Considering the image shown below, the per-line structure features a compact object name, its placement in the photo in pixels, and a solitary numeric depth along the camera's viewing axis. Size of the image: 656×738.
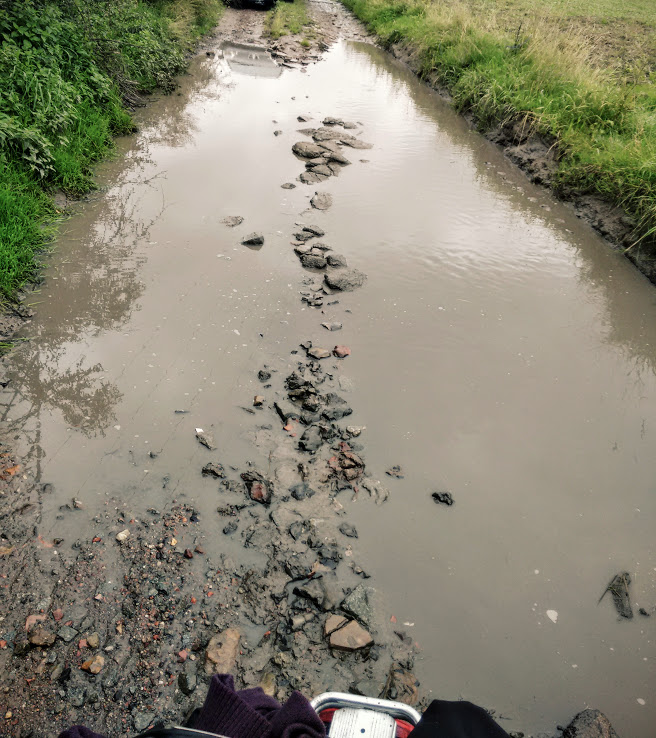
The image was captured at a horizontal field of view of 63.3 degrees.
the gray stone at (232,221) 6.19
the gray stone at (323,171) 7.70
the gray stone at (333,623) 2.68
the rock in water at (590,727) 2.41
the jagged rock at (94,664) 2.41
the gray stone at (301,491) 3.33
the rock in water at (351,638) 2.62
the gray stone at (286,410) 3.84
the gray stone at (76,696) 2.31
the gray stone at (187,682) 2.39
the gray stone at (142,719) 2.26
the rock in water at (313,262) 5.62
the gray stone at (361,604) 2.76
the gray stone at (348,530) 3.16
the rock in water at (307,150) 8.20
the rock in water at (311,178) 7.45
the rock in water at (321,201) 6.79
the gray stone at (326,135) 8.85
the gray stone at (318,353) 4.43
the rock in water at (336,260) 5.66
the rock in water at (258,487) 3.27
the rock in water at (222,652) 2.47
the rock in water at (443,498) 3.43
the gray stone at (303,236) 6.09
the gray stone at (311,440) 3.63
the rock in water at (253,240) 5.84
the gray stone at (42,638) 2.47
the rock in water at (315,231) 6.21
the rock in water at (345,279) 5.32
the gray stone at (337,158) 8.11
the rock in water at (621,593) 2.97
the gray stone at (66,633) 2.51
